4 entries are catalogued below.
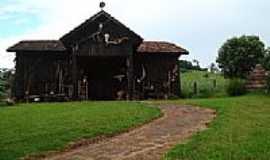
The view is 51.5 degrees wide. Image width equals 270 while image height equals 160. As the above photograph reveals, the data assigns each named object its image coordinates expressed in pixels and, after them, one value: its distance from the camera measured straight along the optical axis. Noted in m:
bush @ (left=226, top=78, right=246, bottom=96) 18.03
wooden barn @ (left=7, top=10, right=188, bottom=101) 17.60
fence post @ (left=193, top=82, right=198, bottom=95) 18.73
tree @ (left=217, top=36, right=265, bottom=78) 23.49
